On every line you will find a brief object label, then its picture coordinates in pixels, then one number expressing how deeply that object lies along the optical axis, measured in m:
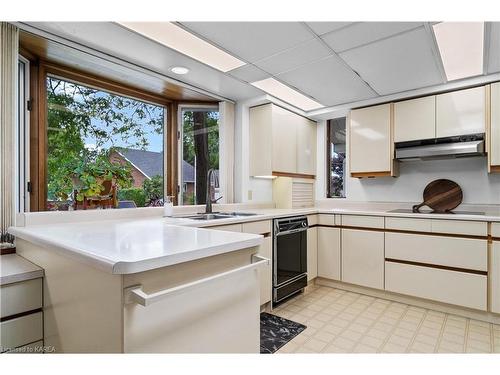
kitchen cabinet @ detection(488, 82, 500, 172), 2.61
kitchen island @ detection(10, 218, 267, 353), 0.88
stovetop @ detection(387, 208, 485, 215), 2.80
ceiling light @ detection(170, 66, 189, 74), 2.48
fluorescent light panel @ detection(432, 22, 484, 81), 1.90
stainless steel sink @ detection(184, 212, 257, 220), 2.54
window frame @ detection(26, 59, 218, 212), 2.12
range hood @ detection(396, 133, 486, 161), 2.69
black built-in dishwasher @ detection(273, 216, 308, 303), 2.68
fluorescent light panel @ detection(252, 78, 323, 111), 2.93
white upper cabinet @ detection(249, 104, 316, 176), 3.30
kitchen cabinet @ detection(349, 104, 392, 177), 3.25
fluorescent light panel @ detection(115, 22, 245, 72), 1.85
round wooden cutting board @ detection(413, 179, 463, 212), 3.03
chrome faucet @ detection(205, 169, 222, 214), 2.83
